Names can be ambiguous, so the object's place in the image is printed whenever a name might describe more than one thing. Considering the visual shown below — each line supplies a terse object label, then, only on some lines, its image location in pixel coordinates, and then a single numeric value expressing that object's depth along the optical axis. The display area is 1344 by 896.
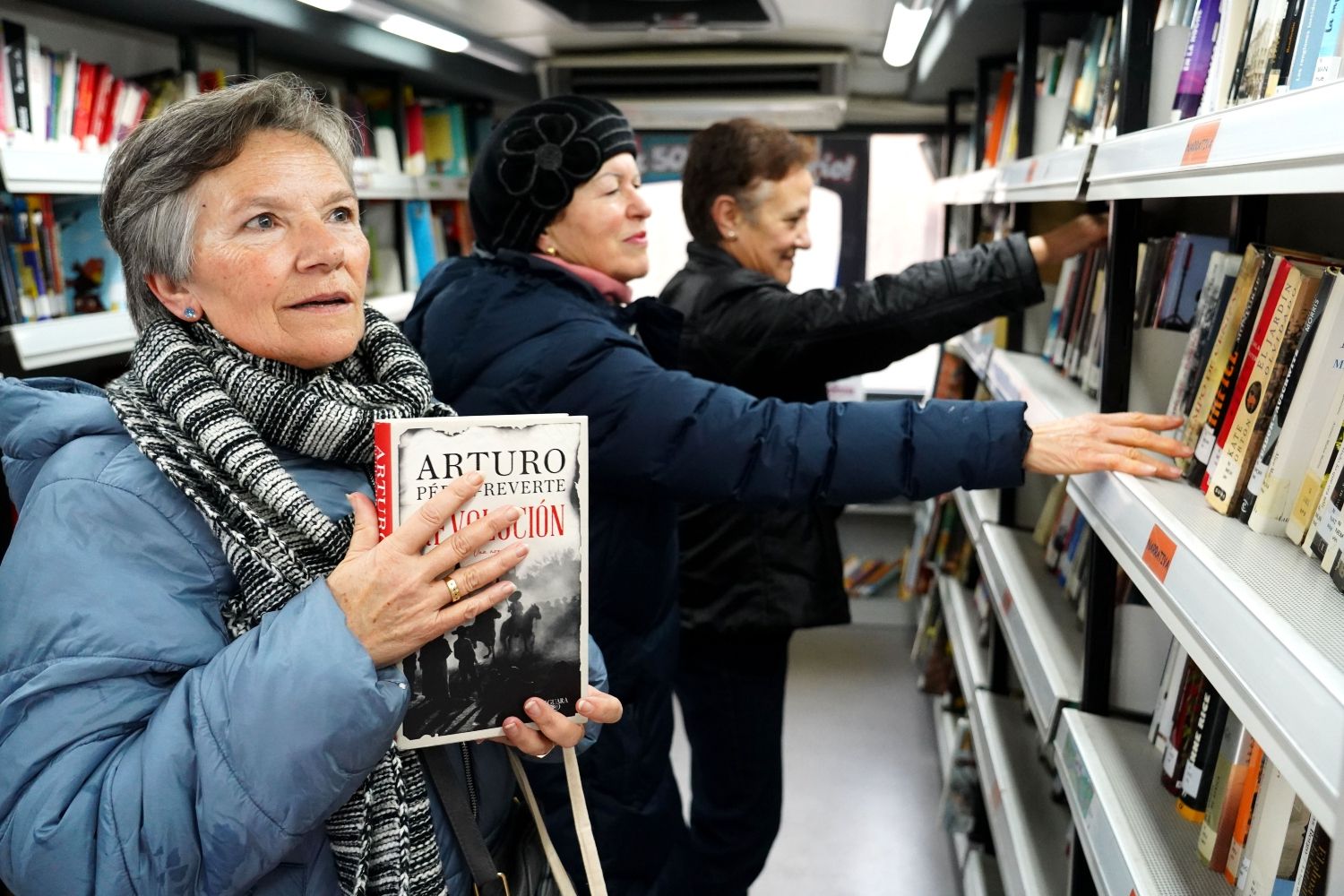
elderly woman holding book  0.94
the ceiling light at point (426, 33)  3.39
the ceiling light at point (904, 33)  2.60
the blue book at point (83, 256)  2.83
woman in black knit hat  1.51
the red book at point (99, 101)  2.85
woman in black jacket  2.18
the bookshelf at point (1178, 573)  0.80
